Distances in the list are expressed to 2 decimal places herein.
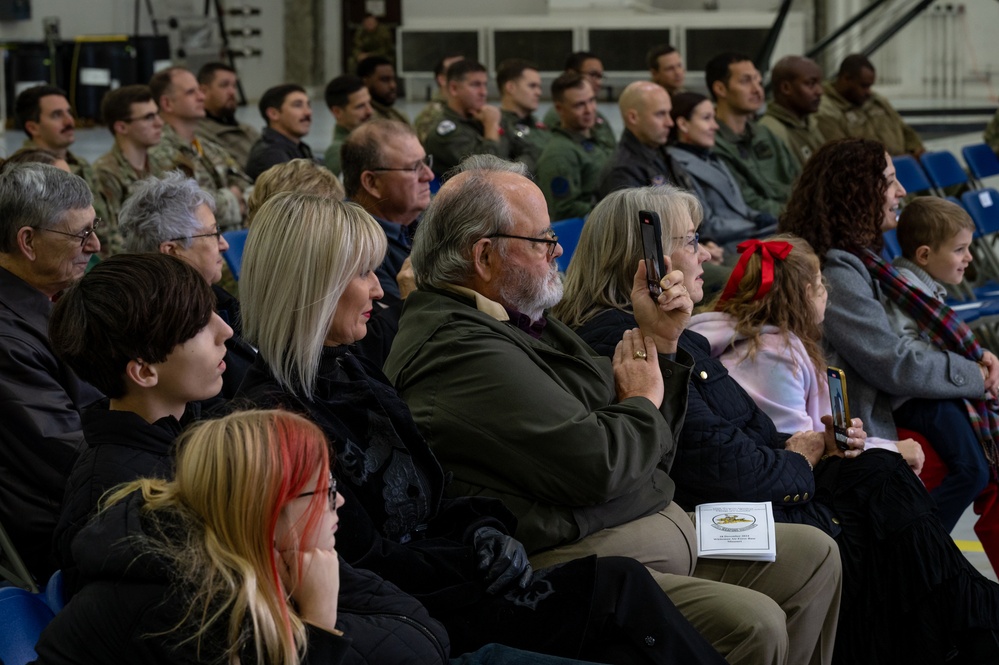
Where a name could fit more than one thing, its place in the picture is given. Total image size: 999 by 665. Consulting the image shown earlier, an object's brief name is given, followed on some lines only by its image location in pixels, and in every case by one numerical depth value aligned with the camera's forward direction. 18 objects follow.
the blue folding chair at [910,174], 6.21
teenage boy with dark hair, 1.81
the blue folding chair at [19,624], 1.75
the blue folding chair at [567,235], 4.29
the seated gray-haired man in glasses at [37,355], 2.37
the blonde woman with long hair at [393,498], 1.98
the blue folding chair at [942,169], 6.47
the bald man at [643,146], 5.41
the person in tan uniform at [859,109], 7.59
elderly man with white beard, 2.18
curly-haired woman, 3.33
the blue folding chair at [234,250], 4.05
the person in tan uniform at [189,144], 5.82
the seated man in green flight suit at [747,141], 6.15
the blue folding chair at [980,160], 6.84
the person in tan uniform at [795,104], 7.03
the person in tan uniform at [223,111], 7.06
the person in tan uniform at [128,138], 5.34
